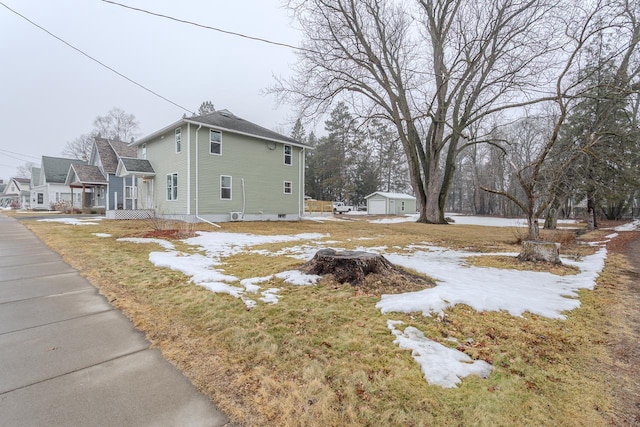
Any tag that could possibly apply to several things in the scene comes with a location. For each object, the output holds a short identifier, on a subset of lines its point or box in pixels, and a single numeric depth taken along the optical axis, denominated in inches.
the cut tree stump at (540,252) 226.5
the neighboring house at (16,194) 1562.1
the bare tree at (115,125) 1630.2
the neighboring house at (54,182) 1133.7
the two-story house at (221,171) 570.3
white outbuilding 1526.8
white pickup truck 1534.4
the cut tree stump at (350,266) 159.5
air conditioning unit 617.6
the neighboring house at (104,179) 785.6
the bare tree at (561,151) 237.9
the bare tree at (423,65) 513.3
